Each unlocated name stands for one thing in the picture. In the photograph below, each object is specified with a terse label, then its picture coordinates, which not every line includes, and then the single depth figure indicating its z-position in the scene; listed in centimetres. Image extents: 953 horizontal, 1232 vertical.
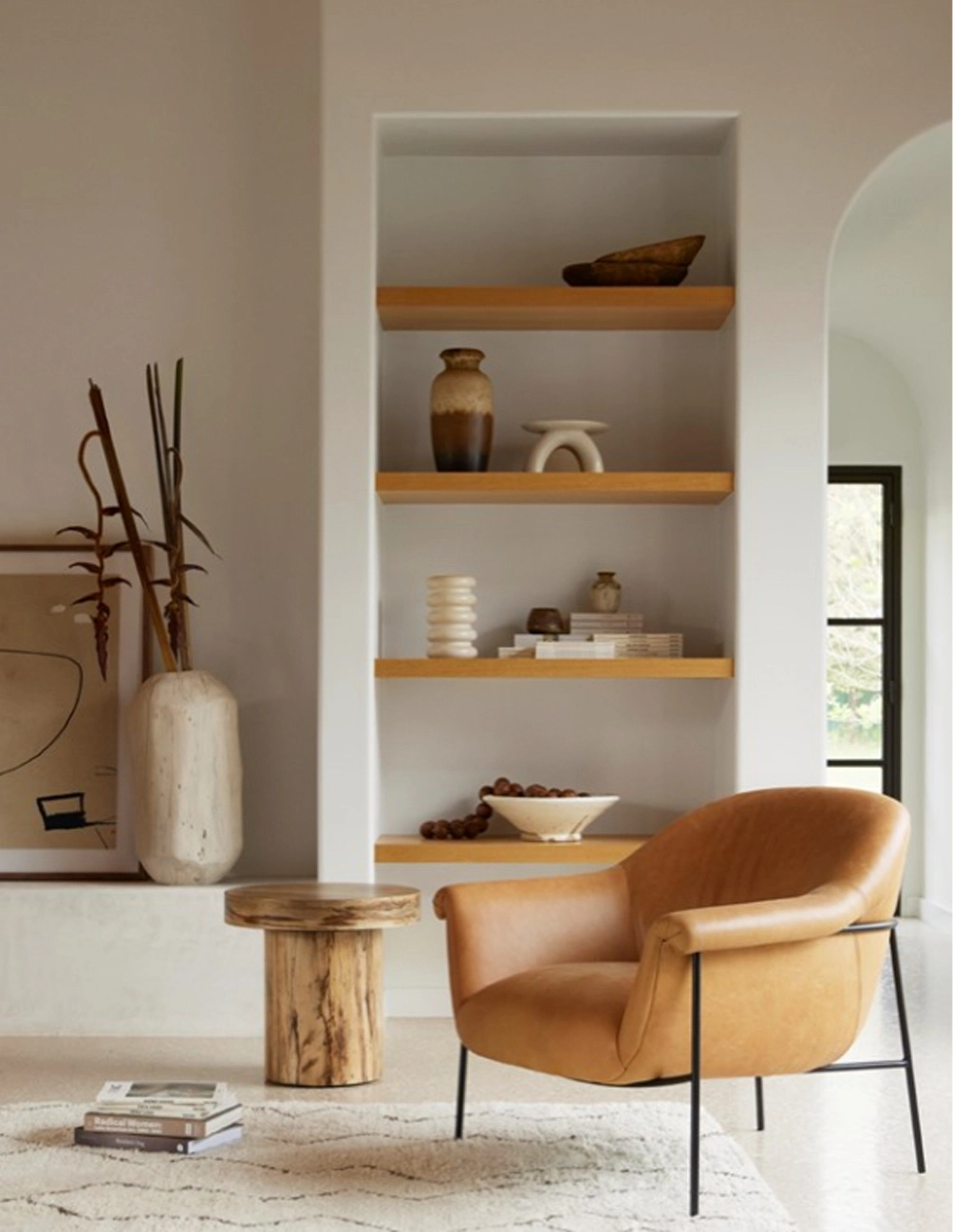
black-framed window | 872
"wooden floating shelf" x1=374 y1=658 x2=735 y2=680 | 534
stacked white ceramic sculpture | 544
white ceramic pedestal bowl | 537
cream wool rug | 335
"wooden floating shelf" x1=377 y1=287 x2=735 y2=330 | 541
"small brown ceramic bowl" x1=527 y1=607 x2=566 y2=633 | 553
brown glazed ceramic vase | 545
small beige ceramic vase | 557
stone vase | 534
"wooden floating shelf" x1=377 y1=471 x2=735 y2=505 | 536
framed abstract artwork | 570
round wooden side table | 452
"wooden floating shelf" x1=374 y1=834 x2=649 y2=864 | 530
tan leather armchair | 336
